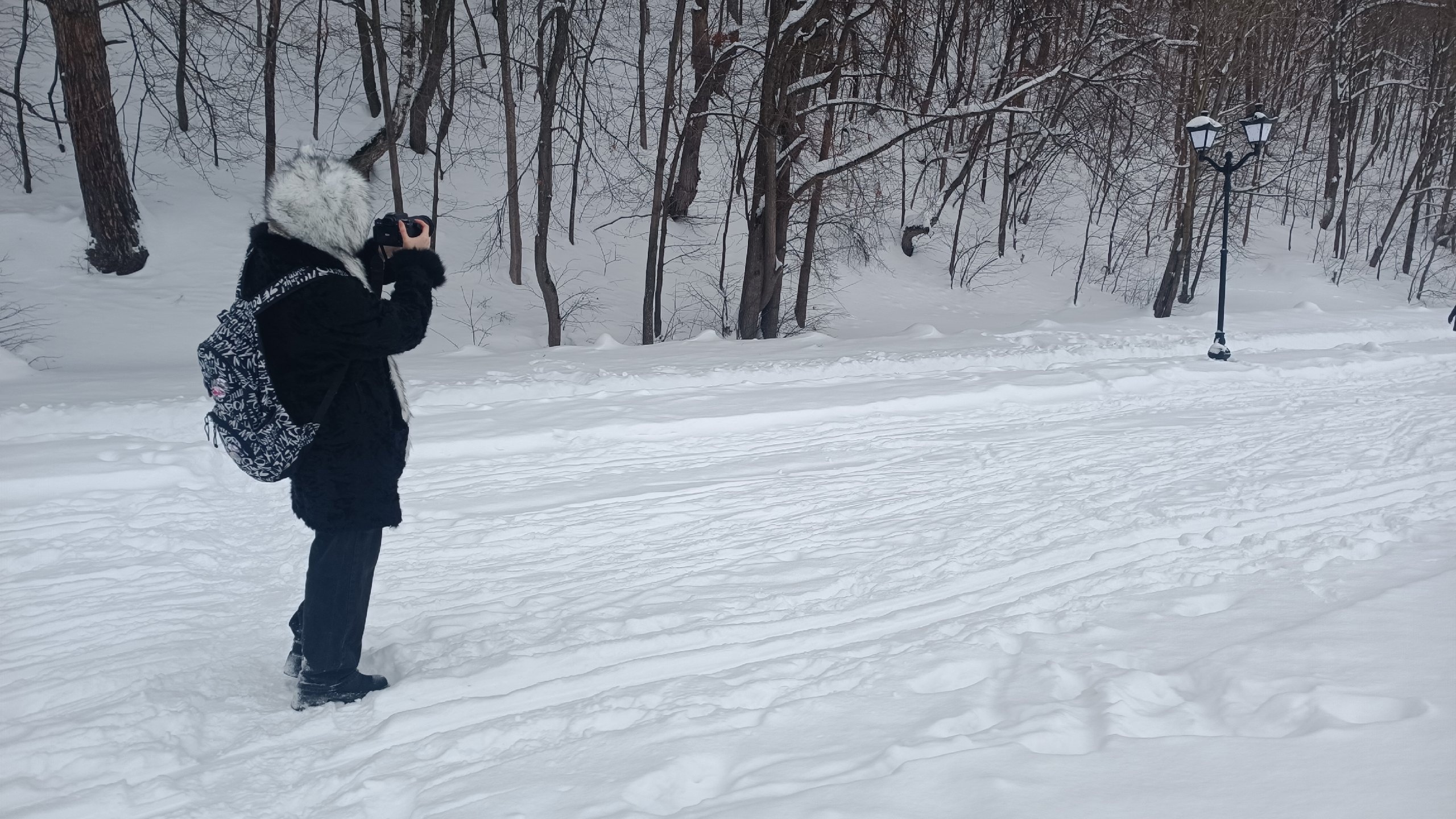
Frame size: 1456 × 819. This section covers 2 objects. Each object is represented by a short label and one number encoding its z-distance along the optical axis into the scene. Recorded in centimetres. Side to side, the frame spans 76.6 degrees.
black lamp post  1291
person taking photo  319
